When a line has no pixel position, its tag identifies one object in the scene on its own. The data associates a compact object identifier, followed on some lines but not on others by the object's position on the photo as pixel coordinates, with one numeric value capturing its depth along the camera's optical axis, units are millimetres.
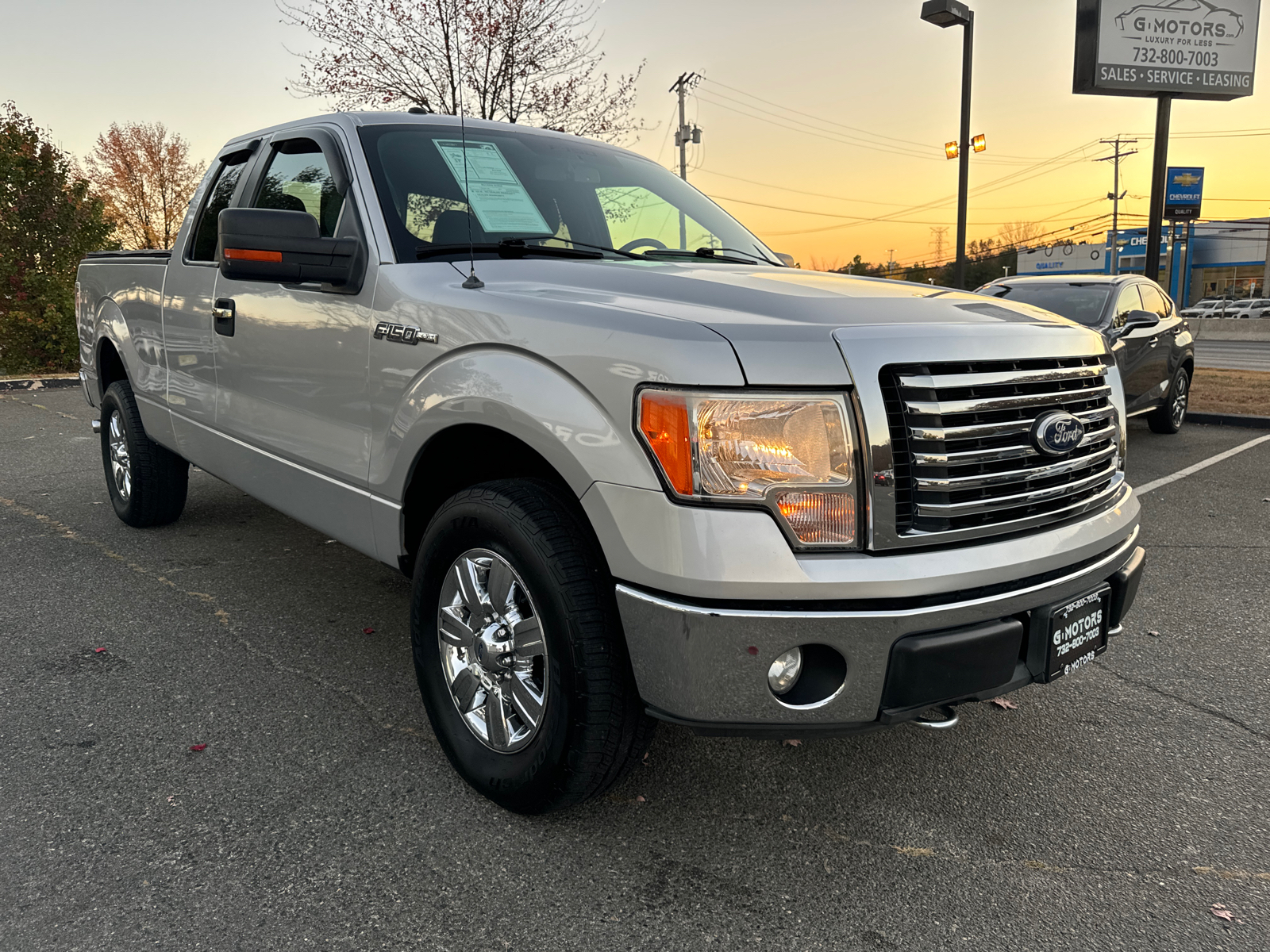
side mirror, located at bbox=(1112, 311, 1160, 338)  8461
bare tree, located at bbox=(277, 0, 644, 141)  15312
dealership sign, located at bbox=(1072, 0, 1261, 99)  15773
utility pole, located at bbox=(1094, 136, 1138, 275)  81125
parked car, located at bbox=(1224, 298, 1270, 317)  52438
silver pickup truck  1957
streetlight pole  15914
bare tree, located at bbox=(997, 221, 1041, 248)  112962
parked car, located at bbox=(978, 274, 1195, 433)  8500
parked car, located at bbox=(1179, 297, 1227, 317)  54312
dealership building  83875
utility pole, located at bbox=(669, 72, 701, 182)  36500
